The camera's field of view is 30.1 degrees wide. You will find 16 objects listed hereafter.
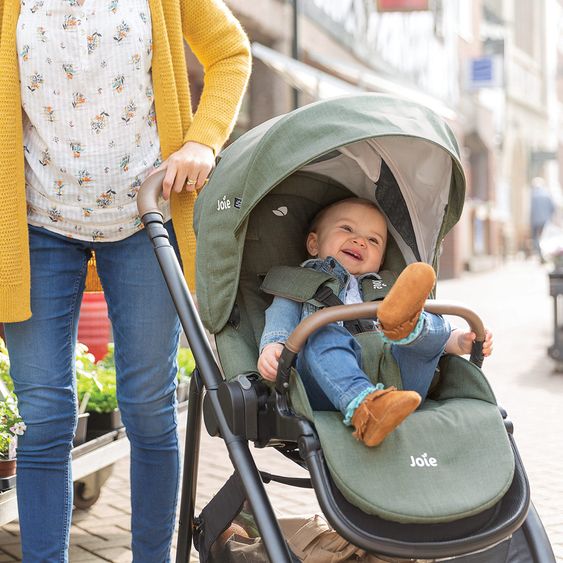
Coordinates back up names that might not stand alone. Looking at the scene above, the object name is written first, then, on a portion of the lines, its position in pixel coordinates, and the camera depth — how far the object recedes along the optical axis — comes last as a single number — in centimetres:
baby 231
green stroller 233
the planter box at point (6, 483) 330
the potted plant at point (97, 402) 417
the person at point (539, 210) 2617
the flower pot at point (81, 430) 391
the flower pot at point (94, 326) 535
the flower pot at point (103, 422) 419
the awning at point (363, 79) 1468
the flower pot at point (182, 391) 478
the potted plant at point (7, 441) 339
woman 282
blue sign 2655
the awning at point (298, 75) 1103
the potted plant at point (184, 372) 480
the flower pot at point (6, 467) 339
